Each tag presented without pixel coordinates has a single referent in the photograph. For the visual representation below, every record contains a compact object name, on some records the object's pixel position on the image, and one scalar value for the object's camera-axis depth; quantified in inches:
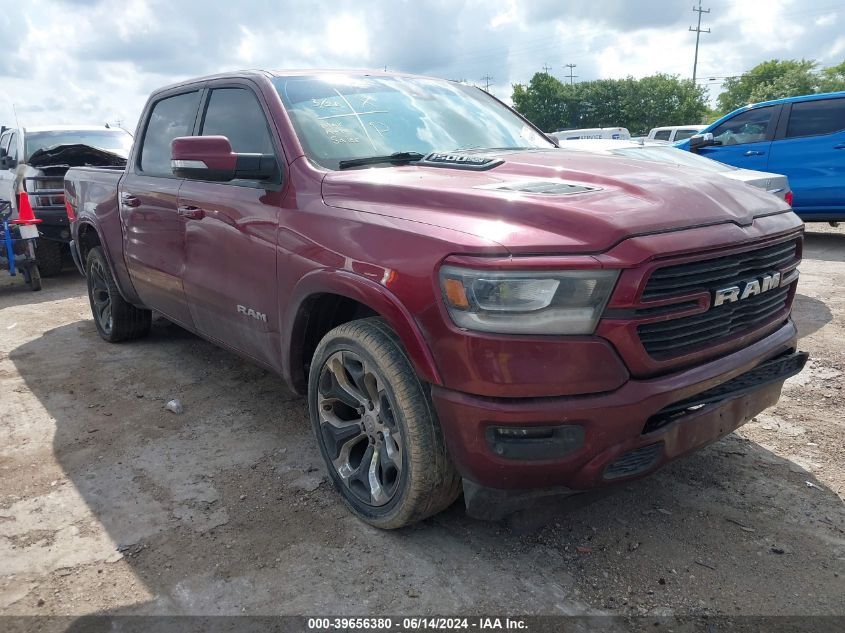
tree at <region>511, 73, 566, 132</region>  3324.3
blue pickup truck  324.5
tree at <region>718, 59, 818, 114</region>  2427.9
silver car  226.1
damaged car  327.3
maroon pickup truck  81.0
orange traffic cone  294.8
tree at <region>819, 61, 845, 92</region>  2397.9
